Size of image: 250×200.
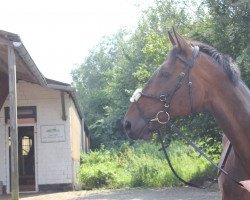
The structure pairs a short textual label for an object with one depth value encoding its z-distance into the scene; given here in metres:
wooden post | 9.03
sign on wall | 15.89
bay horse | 3.25
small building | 15.77
